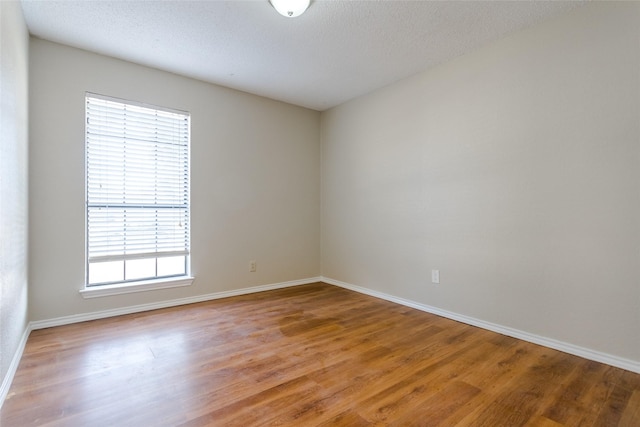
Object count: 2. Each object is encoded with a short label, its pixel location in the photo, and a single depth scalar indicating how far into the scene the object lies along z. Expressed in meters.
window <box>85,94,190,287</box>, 2.94
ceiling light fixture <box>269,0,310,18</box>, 2.14
